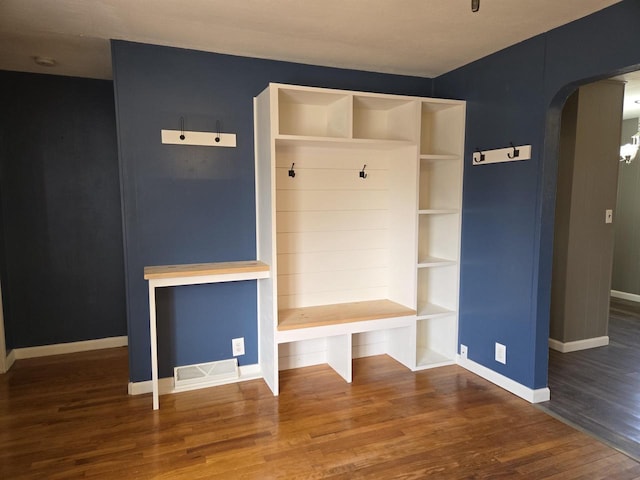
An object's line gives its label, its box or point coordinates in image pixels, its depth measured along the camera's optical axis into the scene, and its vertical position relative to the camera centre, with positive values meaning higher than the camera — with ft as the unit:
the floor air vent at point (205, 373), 10.09 -3.97
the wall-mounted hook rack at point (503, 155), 9.37 +1.27
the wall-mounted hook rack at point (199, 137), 9.70 +1.66
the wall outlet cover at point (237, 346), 10.67 -3.44
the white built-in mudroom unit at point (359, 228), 10.12 -0.50
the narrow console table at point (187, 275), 8.86 -1.43
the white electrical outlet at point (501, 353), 10.06 -3.43
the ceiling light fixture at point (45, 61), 10.46 +3.69
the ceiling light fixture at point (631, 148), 15.85 +2.29
